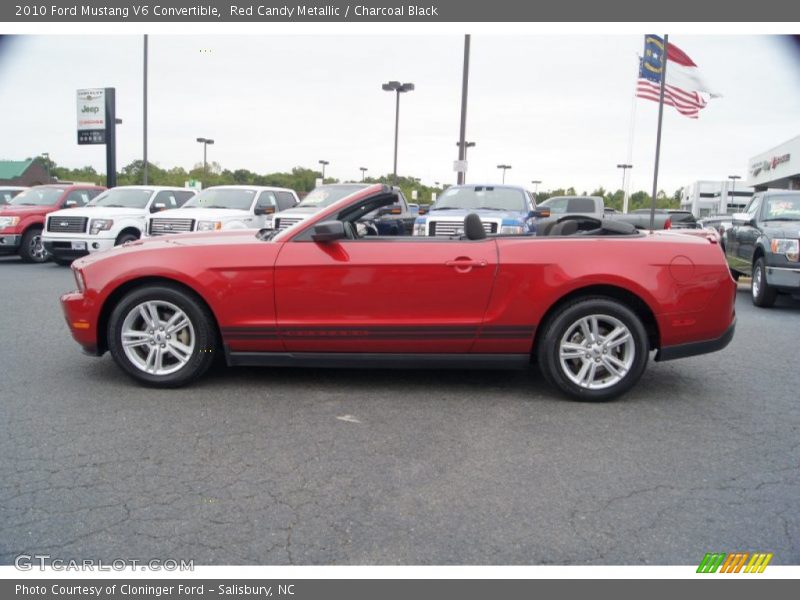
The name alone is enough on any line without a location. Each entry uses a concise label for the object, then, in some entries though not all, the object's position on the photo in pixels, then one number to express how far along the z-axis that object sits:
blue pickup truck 10.52
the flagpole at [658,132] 19.83
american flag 21.30
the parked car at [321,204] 10.93
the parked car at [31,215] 14.36
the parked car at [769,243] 9.01
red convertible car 4.57
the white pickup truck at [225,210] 12.41
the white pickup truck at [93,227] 13.11
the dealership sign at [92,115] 24.33
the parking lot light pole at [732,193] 66.56
